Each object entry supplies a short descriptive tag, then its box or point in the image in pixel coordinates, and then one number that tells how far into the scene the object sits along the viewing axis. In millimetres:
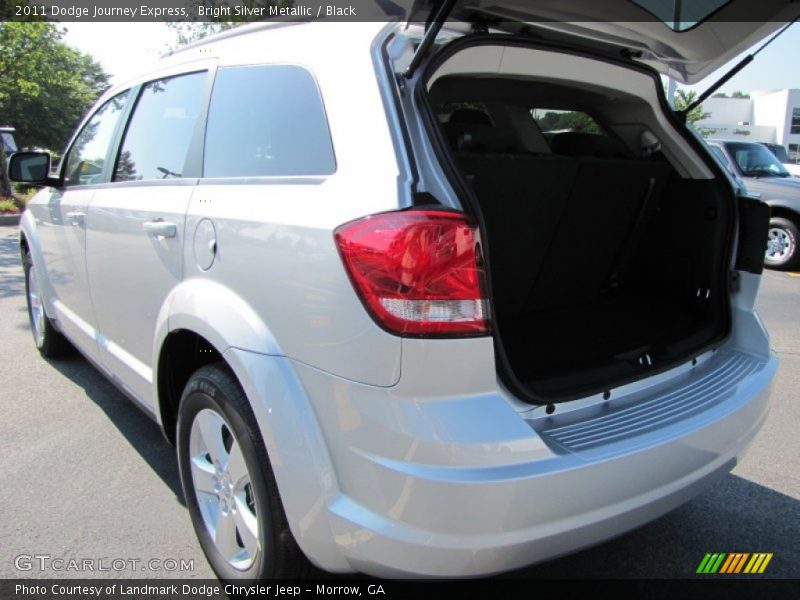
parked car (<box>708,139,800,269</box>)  9148
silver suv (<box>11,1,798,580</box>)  1573
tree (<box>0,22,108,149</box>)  13625
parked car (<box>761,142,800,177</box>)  16372
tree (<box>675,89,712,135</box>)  18622
